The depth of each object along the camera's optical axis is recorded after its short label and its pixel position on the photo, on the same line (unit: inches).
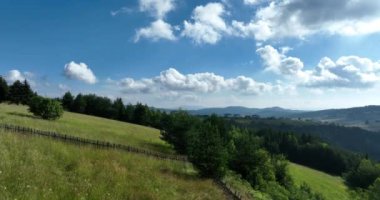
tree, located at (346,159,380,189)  4293.8
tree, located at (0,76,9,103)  3764.8
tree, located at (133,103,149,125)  4724.4
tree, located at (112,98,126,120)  4901.6
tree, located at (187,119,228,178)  1004.6
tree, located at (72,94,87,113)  4869.6
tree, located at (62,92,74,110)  4827.8
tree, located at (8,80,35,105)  3858.3
